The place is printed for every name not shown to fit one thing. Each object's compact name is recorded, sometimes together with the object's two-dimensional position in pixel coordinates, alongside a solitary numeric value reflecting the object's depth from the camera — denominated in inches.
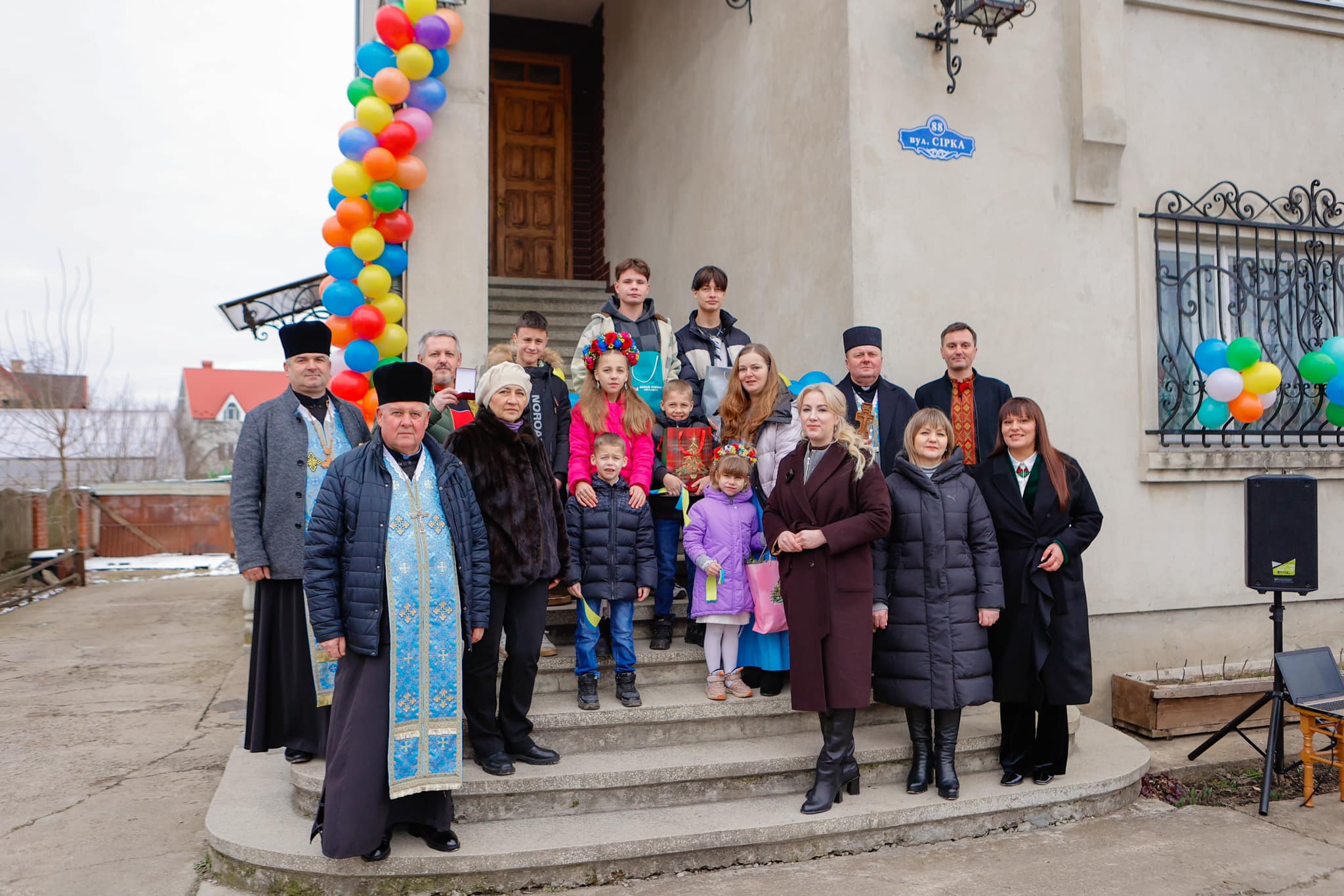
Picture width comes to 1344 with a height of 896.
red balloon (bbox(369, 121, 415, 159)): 221.0
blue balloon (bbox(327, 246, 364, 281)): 224.2
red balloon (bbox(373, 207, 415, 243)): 225.8
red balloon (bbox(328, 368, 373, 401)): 216.7
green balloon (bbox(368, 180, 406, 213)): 222.5
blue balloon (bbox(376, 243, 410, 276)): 227.5
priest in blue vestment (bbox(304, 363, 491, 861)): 126.7
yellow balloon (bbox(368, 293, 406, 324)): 225.3
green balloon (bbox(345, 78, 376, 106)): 225.1
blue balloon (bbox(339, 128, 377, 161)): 221.0
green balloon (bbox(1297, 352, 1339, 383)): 234.7
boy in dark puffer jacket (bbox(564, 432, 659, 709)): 170.2
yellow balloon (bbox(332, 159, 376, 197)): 220.4
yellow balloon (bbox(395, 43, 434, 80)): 223.1
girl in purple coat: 173.5
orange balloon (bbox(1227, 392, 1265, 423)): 232.4
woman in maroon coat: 151.6
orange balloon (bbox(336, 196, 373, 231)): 222.8
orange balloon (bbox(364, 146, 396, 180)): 220.2
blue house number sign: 224.4
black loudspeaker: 179.3
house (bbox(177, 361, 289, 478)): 1609.3
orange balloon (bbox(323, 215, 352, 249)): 226.2
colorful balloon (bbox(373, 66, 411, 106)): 221.0
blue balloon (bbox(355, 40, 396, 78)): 226.1
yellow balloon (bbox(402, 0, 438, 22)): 225.8
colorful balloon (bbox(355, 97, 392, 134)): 220.4
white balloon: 231.0
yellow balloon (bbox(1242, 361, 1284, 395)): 228.7
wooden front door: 432.5
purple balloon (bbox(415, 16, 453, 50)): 224.8
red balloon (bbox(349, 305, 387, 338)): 220.5
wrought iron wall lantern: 208.9
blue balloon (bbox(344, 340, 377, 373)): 218.8
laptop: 175.6
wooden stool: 175.5
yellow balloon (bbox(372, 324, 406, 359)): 224.5
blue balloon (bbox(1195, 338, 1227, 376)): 237.8
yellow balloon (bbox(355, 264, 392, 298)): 222.7
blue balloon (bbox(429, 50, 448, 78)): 229.8
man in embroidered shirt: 190.7
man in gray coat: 159.9
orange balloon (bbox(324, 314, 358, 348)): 223.1
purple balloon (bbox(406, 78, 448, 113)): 226.2
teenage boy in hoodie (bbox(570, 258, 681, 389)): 201.8
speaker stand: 178.1
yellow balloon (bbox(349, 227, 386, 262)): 222.2
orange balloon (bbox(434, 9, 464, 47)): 229.8
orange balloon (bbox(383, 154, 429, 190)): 223.8
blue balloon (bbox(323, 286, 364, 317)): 222.8
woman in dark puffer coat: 157.1
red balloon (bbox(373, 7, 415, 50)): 222.2
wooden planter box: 212.8
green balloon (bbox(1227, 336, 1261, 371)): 230.2
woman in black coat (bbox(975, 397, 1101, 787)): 165.3
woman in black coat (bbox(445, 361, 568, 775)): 149.4
